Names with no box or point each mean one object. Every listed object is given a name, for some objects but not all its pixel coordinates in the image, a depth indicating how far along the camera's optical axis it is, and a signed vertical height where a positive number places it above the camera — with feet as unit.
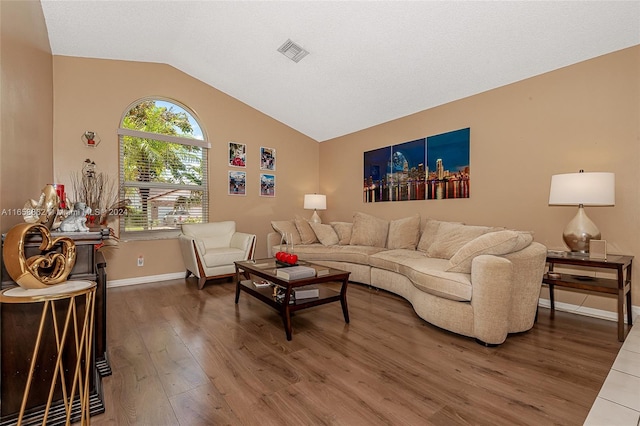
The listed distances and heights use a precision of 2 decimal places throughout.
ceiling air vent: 11.33 +6.23
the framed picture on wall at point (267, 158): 17.28 +3.08
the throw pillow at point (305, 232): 15.57 -1.09
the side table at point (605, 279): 7.59 -2.03
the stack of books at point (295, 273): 8.13 -1.70
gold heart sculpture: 4.05 -0.66
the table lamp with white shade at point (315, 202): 17.63 +0.53
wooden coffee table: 7.77 -2.42
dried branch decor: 12.16 +0.89
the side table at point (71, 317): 3.71 -1.65
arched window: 13.56 +2.15
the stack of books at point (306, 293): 8.57 -2.36
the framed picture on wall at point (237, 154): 16.19 +3.12
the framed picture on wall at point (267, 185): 17.29 +1.54
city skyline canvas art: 12.49 +1.91
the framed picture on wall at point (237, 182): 16.17 +1.60
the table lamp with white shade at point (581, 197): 8.06 +0.33
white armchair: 12.52 -1.67
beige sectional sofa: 7.25 -1.92
